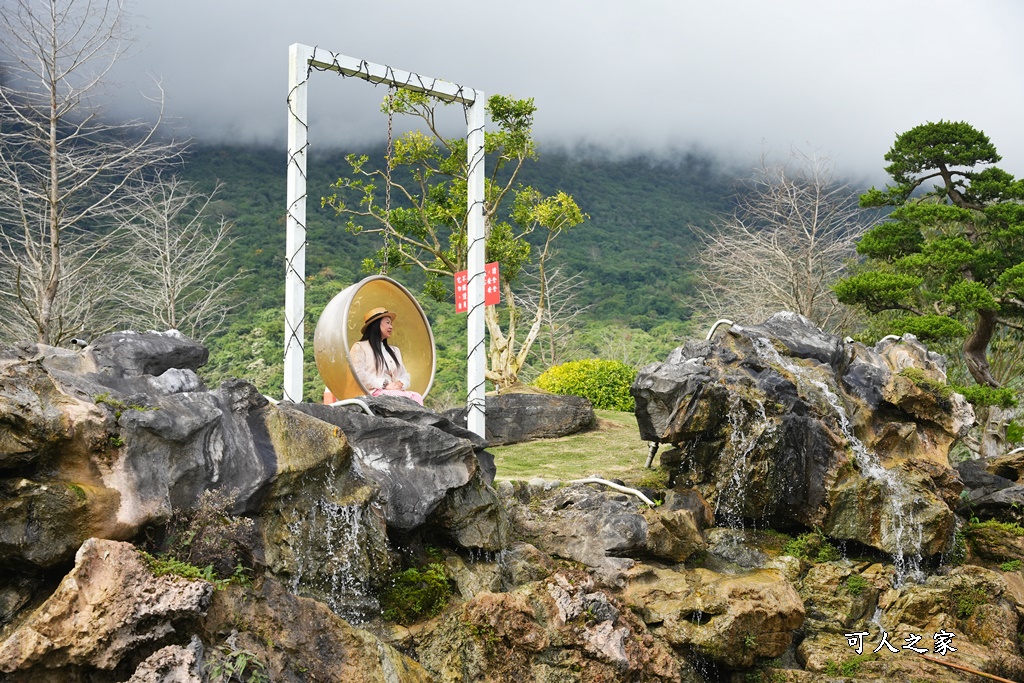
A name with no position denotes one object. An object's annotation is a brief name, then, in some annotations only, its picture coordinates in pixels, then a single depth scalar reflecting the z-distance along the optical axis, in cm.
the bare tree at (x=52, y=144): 895
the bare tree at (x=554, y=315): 2155
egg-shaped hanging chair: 802
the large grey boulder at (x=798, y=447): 779
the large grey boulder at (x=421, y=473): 620
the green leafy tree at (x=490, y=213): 1335
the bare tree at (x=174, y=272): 1556
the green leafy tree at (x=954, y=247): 1088
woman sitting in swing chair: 819
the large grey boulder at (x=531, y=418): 1120
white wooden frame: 829
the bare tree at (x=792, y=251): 1716
